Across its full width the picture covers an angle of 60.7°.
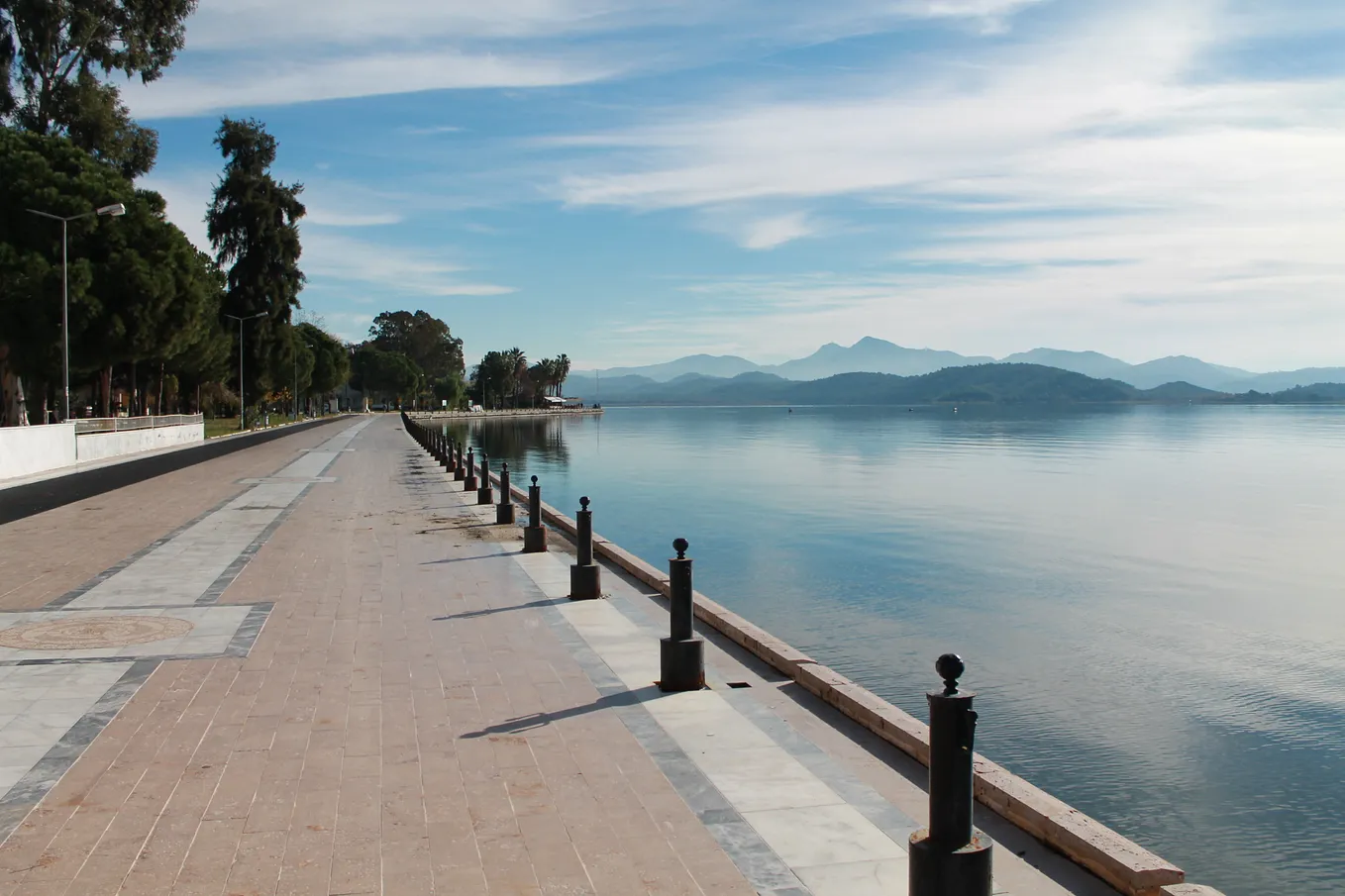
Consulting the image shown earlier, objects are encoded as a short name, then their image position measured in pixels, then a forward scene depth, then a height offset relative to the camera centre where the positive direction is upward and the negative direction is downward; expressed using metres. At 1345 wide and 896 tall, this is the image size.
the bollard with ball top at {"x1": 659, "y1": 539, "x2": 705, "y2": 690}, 7.45 -1.62
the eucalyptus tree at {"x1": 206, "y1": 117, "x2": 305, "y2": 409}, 66.06 +9.05
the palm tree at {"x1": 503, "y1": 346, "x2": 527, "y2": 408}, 195.64 +2.97
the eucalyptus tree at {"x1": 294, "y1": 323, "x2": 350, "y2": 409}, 122.75 +3.01
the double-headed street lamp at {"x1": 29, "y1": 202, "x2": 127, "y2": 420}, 31.61 +2.53
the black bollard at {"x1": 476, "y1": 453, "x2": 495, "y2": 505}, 21.22 -1.86
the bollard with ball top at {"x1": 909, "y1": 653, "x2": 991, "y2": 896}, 4.08 -1.49
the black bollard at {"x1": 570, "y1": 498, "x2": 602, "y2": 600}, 10.84 -1.69
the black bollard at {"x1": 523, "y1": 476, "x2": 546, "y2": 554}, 14.27 -1.76
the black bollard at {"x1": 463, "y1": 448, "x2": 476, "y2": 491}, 24.69 -1.85
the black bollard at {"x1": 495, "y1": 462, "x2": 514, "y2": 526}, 17.61 -1.80
